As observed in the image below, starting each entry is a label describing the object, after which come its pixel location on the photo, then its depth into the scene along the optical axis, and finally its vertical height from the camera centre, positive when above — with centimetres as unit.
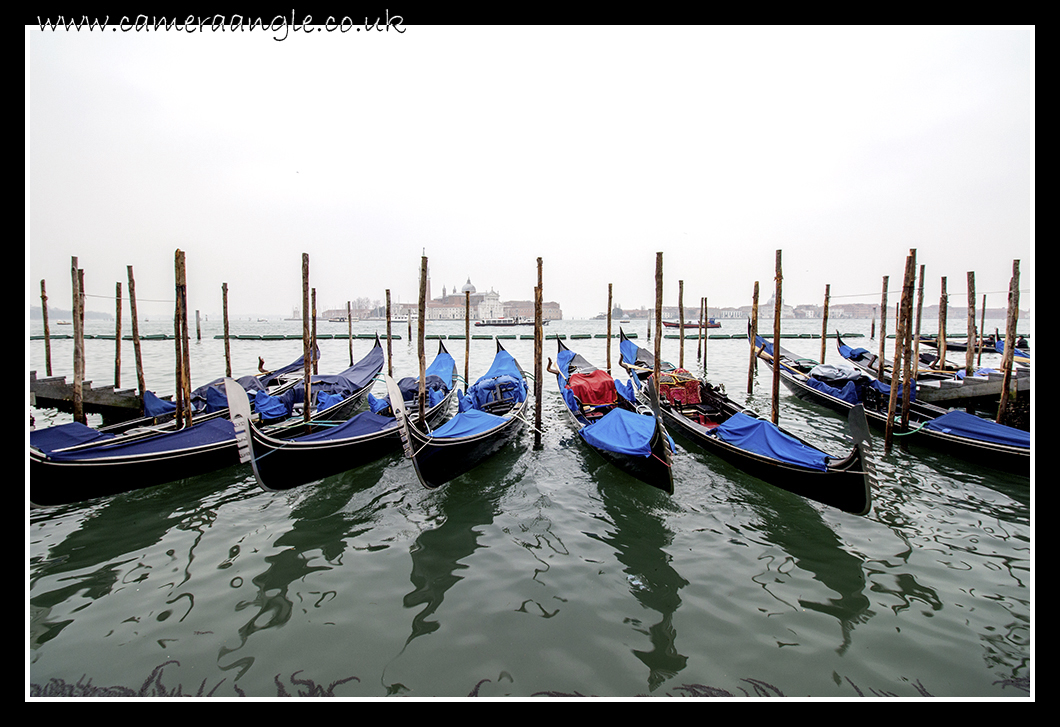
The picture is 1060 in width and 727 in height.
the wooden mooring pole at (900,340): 550 -4
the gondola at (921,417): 474 -107
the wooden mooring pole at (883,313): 911 +61
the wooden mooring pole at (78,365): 548 -35
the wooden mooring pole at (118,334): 854 +5
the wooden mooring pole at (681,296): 1223 +112
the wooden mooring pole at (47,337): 1015 -3
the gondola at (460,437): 434 -112
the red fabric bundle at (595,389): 710 -83
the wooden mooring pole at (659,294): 660 +64
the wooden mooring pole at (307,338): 630 -2
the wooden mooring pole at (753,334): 879 +6
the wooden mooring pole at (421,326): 574 +14
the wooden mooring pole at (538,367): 631 -42
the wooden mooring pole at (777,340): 654 -5
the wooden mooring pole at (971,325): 992 +29
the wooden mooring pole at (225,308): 954 +65
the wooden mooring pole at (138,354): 709 -30
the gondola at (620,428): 424 -106
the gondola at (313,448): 398 -116
